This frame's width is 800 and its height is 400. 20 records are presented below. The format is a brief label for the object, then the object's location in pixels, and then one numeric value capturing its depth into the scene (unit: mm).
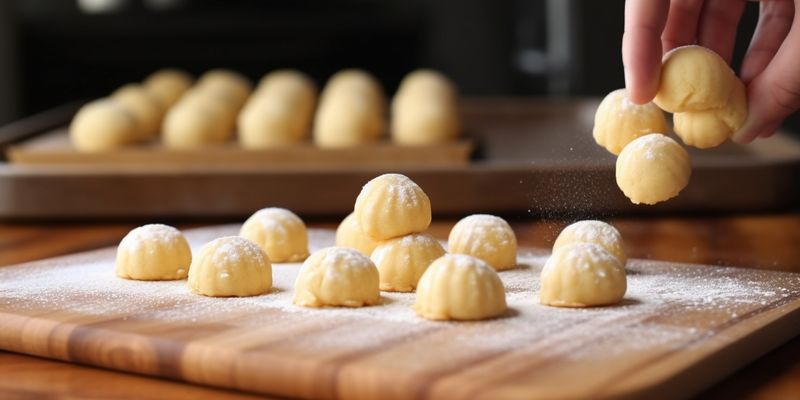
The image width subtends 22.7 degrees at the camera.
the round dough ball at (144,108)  1195
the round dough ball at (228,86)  1331
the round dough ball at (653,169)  771
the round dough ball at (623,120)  795
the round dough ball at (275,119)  1132
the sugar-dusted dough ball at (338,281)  736
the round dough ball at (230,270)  762
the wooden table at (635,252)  673
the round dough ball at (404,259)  768
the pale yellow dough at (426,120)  1105
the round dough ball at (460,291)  709
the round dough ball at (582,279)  728
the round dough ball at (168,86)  1447
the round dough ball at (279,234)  842
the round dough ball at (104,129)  1109
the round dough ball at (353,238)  816
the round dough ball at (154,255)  798
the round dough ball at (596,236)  798
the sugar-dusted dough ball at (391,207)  775
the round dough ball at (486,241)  811
